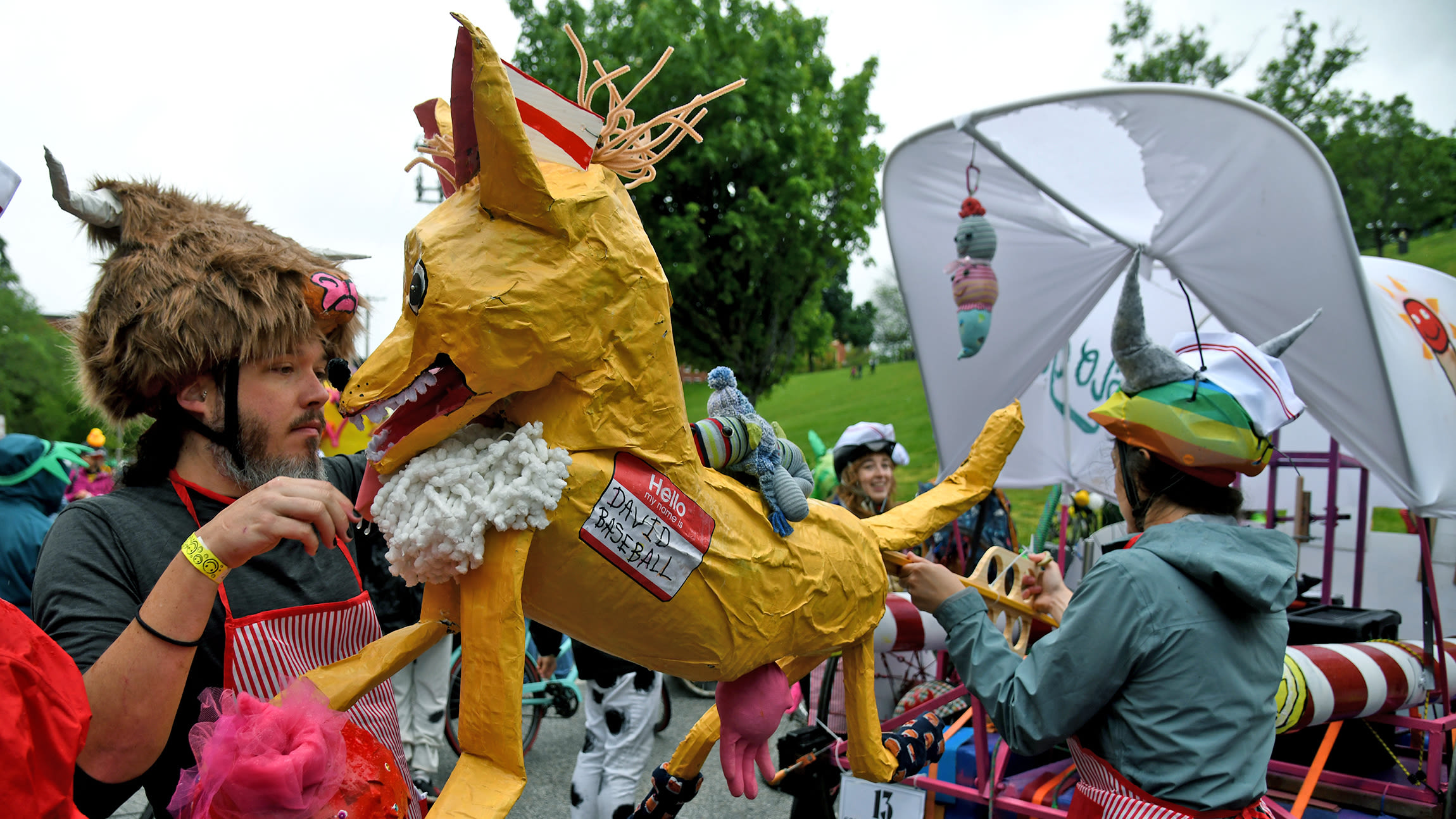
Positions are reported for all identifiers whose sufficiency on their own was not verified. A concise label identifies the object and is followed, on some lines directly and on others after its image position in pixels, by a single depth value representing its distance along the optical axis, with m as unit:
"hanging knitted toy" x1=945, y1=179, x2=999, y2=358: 3.74
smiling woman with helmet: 4.18
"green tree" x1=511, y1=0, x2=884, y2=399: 8.83
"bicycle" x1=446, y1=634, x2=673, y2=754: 4.80
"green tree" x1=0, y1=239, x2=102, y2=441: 19.33
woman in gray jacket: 1.63
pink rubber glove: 1.59
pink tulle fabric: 1.05
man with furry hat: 1.21
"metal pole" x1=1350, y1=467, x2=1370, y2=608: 4.23
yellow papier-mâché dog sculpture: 1.14
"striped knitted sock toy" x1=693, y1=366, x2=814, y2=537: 1.52
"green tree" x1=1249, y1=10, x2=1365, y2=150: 16.08
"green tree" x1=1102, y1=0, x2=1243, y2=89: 17.02
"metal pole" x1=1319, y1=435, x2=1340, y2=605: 4.10
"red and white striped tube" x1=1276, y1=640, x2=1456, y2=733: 2.49
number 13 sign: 2.50
